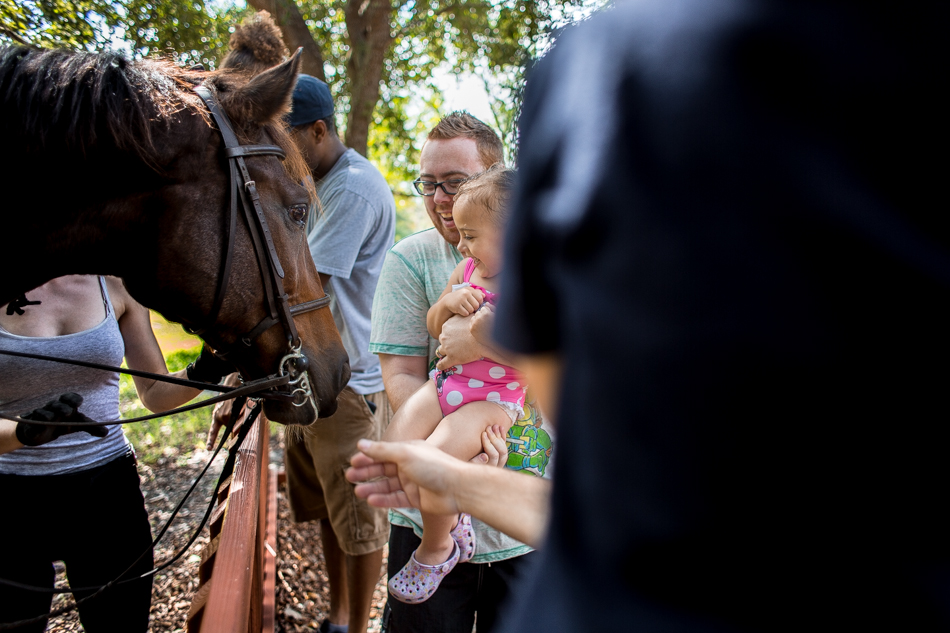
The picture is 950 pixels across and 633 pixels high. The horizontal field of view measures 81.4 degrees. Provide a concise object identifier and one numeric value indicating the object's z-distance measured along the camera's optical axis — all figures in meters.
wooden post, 1.49
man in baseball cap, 3.42
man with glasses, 2.19
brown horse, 1.79
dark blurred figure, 0.43
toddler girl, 1.99
